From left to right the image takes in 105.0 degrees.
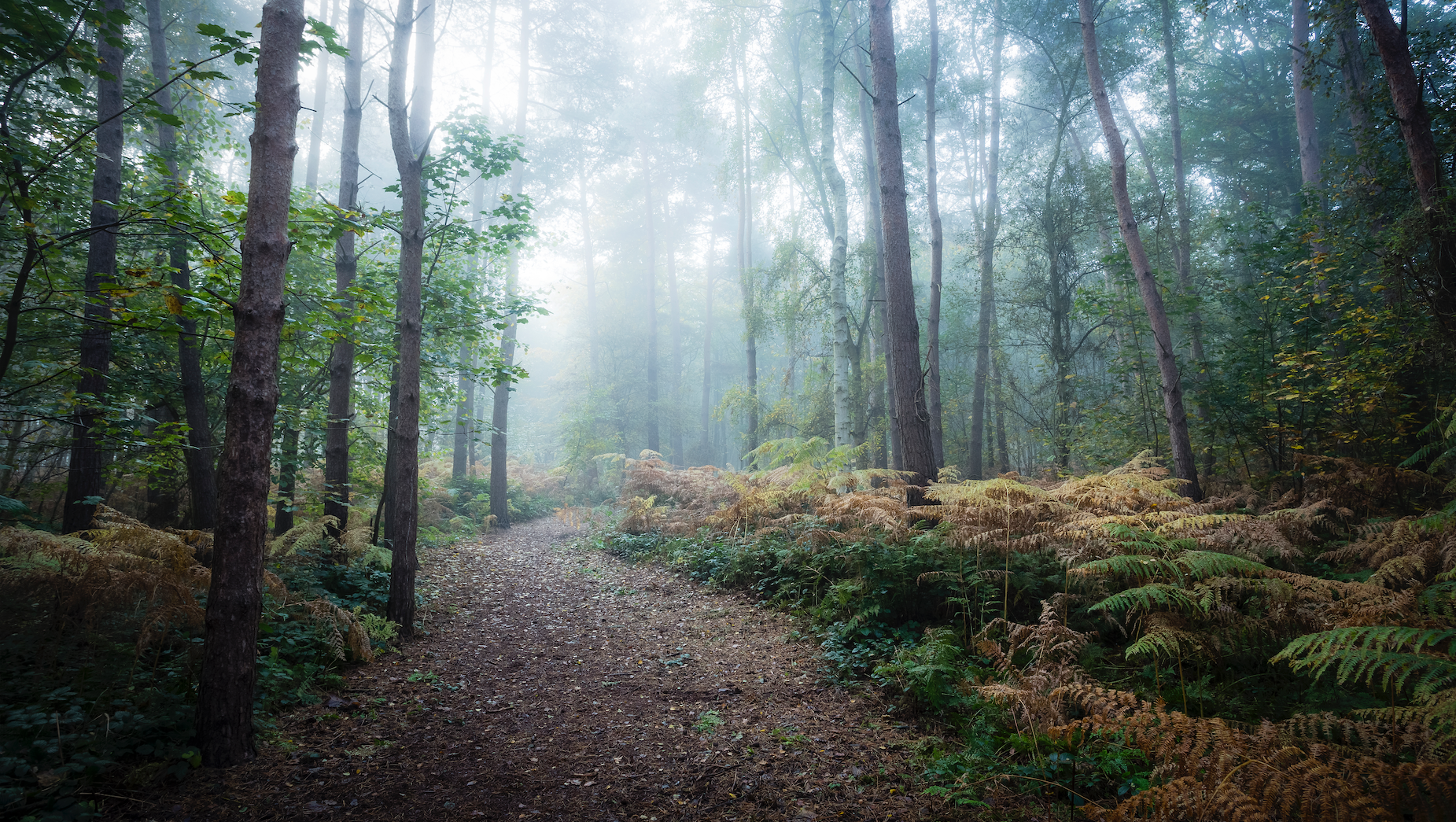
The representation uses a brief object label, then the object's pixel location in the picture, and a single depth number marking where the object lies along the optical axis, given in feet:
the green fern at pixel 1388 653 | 7.23
